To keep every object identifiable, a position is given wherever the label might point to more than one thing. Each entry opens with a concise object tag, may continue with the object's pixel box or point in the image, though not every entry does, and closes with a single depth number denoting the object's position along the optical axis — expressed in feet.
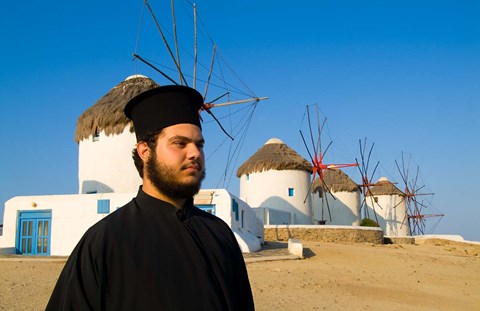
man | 6.27
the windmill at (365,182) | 123.44
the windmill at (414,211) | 144.36
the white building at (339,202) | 121.29
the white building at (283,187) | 91.71
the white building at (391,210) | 135.85
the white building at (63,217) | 48.98
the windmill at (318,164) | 98.85
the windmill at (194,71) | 56.31
